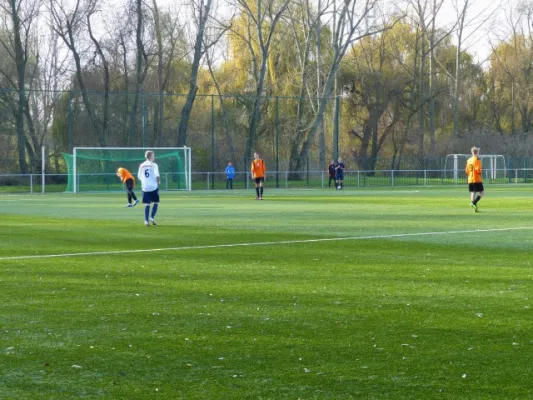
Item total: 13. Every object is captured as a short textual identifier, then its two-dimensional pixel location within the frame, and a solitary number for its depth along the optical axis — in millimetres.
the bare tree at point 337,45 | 62375
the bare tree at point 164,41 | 63781
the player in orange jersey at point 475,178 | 27453
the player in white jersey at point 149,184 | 22312
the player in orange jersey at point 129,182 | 32562
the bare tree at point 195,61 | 58938
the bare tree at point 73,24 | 62312
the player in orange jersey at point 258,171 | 36406
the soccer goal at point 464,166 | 61700
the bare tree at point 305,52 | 63688
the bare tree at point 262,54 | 60375
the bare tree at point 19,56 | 60094
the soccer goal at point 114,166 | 49156
